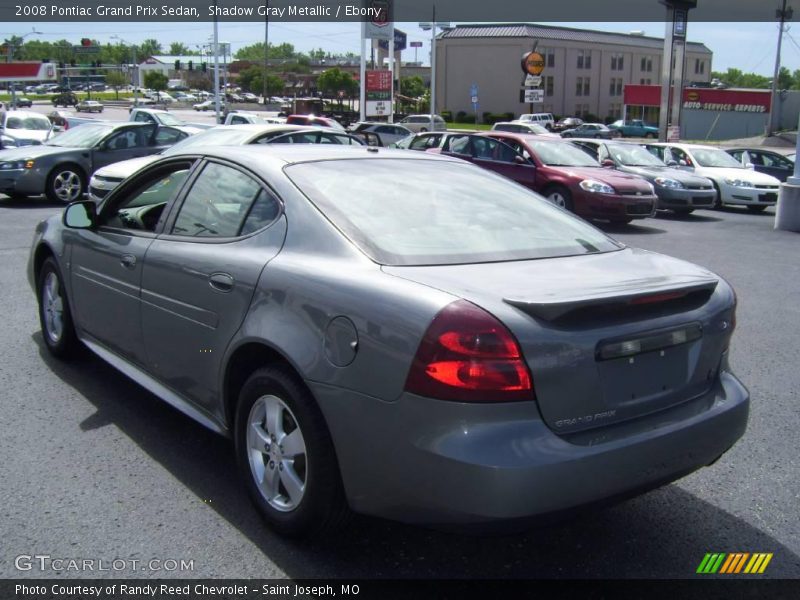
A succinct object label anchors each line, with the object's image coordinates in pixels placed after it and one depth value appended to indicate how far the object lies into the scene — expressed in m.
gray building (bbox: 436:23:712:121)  85.56
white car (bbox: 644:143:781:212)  17.59
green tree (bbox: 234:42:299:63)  186.43
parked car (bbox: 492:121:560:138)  36.94
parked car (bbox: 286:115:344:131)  25.11
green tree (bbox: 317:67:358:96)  90.81
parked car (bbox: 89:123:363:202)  11.69
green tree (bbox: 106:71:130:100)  144.74
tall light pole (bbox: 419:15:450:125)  50.52
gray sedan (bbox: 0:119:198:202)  14.48
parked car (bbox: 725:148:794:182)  19.97
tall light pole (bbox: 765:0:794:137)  46.22
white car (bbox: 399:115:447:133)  47.72
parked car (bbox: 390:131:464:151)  16.09
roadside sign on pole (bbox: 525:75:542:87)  41.03
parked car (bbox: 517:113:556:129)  55.47
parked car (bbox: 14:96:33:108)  66.93
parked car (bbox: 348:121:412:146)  32.94
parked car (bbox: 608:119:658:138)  62.84
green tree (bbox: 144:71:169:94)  120.19
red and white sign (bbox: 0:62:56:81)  56.12
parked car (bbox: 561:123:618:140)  54.72
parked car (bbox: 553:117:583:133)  63.03
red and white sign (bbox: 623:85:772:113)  59.66
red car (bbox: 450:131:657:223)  13.59
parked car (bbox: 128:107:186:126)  24.11
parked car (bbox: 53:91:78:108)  85.00
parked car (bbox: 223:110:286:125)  29.80
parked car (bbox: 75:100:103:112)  72.75
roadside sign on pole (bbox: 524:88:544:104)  38.50
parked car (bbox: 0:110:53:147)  24.09
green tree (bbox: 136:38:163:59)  187.91
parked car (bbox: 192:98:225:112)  83.00
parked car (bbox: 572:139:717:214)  15.98
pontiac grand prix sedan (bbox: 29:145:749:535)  2.60
